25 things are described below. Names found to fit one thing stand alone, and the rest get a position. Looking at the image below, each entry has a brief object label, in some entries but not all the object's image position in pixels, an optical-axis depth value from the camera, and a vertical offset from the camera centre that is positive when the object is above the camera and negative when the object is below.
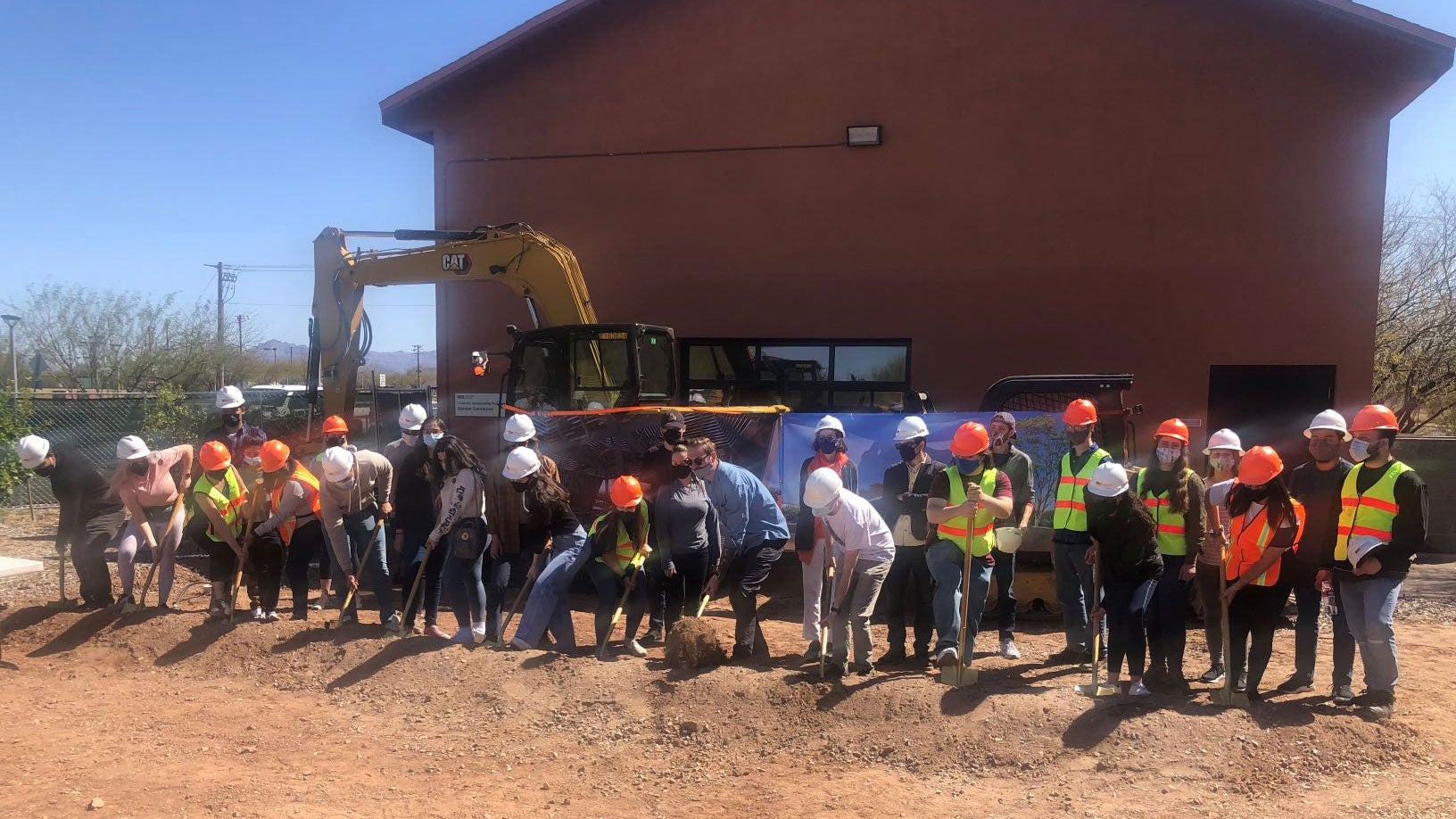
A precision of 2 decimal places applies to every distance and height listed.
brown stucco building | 11.20 +2.57
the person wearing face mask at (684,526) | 6.02 -1.09
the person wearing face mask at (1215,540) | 5.48 -1.00
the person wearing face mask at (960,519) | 5.59 -0.93
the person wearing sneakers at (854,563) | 5.54 -1.21
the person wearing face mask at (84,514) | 7.26 -1.30
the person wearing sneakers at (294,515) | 6.79 -1.19
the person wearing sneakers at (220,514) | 6.93 -1.22
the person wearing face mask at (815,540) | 5.85 -1.13
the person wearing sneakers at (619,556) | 6.14 -1.31
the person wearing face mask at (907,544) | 5.96 -1.15
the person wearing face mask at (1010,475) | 5.94 -0.69
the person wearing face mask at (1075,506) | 5.80 -0.87
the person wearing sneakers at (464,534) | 6.21 -1.20
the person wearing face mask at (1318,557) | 5.37 -1.08
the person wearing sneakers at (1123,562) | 5.20 -1.10
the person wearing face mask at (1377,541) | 5.12 -0.93
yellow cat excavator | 9.98 +0.77
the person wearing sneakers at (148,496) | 7.06 -1.11
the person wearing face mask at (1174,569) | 5.37 -1.16
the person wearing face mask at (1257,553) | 5.14 -1.03
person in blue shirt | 6.17 -1.14
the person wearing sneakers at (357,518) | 6.62 -1.20
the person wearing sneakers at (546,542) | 6.03 -1.24
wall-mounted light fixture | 12.37 +3.11
